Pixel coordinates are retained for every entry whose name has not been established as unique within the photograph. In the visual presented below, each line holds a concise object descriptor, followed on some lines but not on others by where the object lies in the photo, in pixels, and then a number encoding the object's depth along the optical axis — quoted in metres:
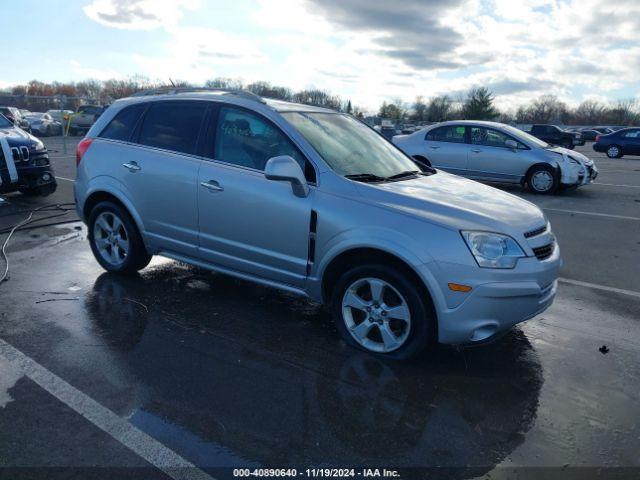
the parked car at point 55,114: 33.00
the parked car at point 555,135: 35.38
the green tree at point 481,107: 64.31
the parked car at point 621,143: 26.98
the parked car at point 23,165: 8.47
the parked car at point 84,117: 29.05
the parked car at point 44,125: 28.98
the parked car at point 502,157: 11.74
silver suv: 3.51
